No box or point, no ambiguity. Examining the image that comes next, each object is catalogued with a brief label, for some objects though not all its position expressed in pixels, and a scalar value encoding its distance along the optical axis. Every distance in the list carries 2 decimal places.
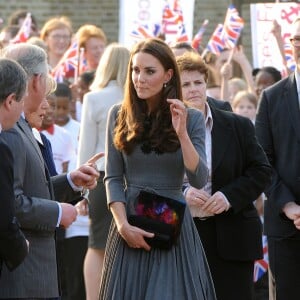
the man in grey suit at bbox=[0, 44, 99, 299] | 9.73
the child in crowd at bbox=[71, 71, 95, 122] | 21.45
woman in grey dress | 11.30
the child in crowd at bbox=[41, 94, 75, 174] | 18.72
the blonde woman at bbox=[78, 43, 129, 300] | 16.77
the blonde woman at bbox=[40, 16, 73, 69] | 24.77
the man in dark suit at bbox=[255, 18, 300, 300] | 13.57
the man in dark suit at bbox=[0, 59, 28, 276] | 8.84
